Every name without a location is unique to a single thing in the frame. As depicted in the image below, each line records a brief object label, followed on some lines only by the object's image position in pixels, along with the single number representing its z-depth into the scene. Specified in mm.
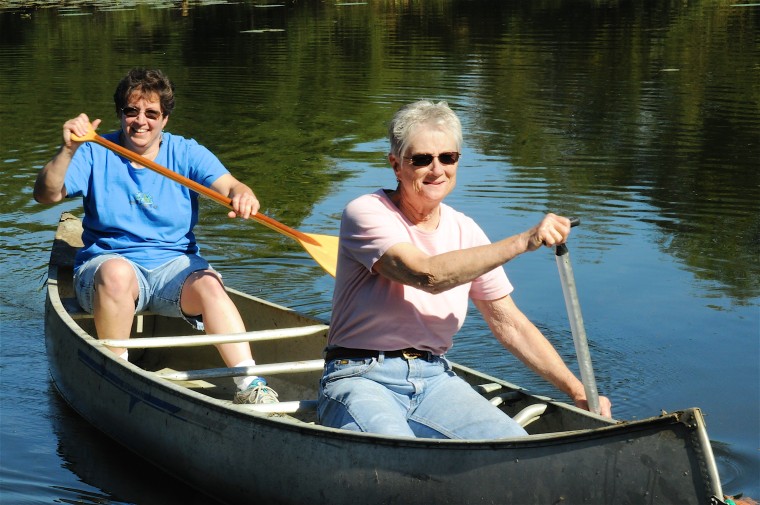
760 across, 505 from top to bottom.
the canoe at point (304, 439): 5136
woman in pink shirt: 5637
